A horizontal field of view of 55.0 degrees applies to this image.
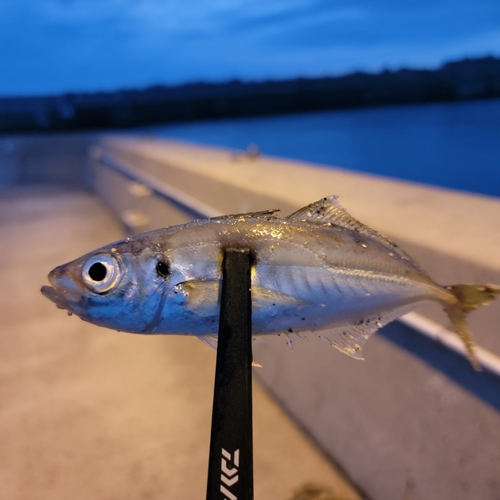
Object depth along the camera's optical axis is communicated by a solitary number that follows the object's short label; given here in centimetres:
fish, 16
